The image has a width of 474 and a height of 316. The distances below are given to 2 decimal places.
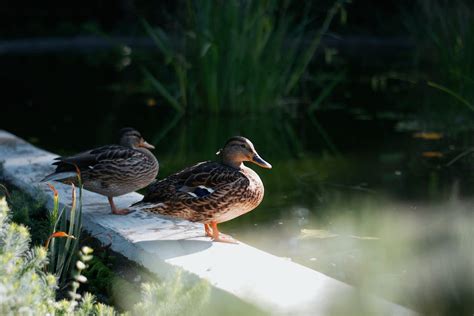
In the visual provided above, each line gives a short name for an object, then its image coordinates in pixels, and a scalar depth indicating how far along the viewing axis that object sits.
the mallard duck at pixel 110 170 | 9.66
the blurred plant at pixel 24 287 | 5.24
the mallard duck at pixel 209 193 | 8.64
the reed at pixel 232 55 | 17.77
